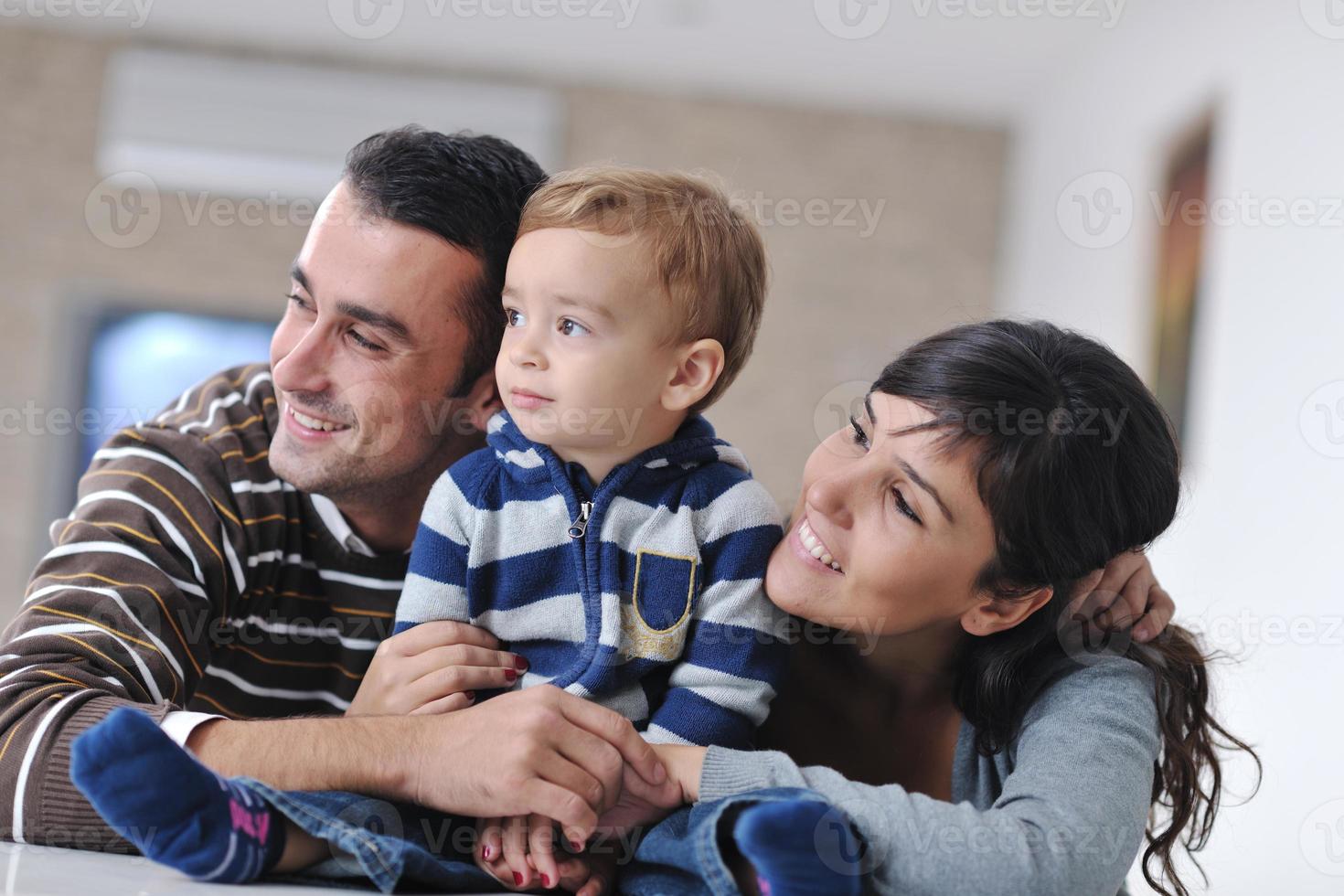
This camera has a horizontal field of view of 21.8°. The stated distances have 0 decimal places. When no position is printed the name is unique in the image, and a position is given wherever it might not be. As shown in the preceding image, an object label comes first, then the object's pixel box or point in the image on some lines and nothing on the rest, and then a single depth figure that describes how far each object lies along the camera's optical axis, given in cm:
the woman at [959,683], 202
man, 220
